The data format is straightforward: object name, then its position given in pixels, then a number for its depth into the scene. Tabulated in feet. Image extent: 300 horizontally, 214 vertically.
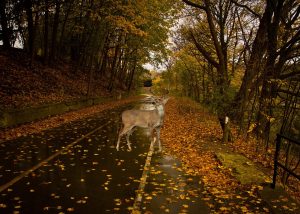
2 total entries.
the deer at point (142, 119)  37.50
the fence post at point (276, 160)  23.52
